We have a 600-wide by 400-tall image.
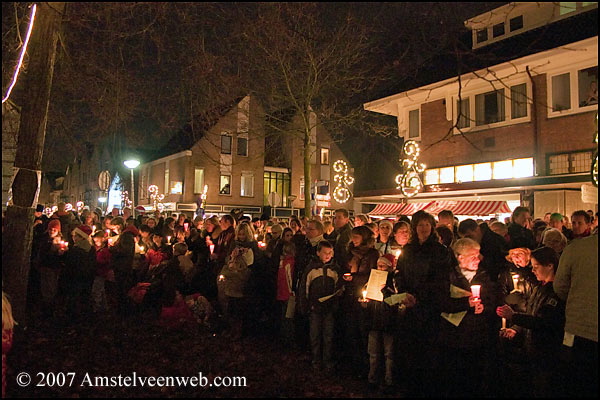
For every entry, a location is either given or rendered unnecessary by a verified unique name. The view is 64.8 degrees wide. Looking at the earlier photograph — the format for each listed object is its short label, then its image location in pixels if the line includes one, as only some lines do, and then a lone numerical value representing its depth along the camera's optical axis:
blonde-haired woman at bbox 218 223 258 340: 7.94
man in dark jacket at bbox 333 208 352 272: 7.00
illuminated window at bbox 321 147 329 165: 44.18
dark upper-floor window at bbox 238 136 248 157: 40.97
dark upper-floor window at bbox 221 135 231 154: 40.23
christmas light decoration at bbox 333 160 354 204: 22.19
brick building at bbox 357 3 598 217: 17.27
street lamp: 21.59
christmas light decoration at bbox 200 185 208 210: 36.26
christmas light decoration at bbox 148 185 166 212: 37.35
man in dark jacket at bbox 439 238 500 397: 5.02
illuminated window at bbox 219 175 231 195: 39.94
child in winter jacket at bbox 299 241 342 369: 6.33
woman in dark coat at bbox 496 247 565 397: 4.30
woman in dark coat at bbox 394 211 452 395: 5.13
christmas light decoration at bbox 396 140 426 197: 19.94
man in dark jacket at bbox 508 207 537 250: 8.11
